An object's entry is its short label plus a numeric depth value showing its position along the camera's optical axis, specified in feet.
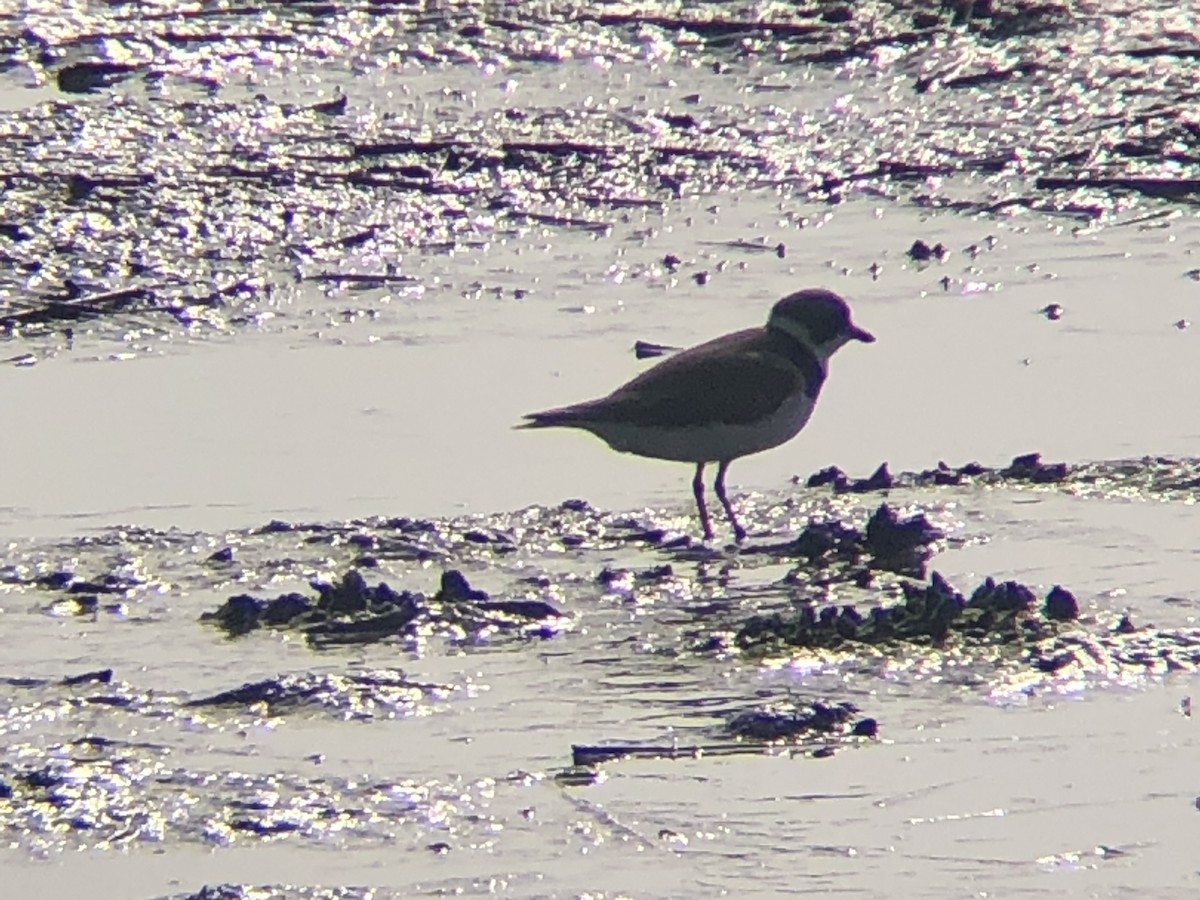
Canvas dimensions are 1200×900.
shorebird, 58.95
